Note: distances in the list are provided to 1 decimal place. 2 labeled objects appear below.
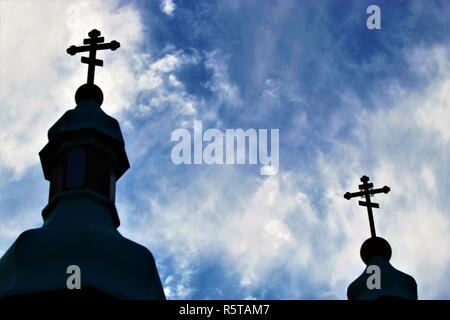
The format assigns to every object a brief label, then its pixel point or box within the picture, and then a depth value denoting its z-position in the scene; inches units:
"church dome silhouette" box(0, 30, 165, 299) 560.1
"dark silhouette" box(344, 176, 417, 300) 755.4
